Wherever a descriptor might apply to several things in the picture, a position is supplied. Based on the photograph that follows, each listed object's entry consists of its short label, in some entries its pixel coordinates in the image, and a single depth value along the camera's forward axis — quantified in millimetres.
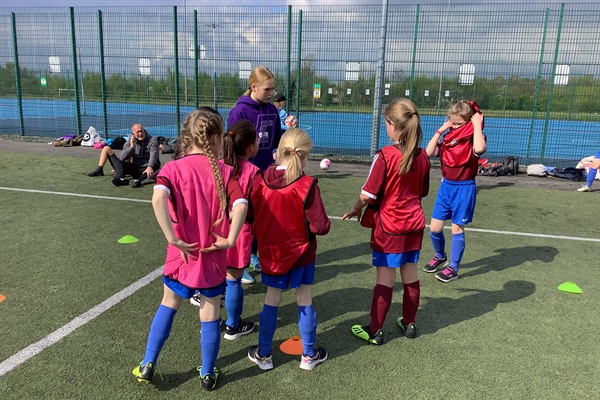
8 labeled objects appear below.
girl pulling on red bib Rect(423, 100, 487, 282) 4340
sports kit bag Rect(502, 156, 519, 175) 10766
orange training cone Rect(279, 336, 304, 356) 3215
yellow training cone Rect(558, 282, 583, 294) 4293
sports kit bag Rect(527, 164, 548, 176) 10609
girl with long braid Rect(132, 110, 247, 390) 2488
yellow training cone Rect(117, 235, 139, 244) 5352
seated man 8711
